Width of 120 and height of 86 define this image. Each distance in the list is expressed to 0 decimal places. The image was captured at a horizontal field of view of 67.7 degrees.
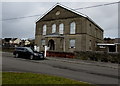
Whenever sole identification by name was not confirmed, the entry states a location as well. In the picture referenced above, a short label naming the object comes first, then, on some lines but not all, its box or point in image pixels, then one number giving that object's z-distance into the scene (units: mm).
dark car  12327
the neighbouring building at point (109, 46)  20552
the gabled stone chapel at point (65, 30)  17557
